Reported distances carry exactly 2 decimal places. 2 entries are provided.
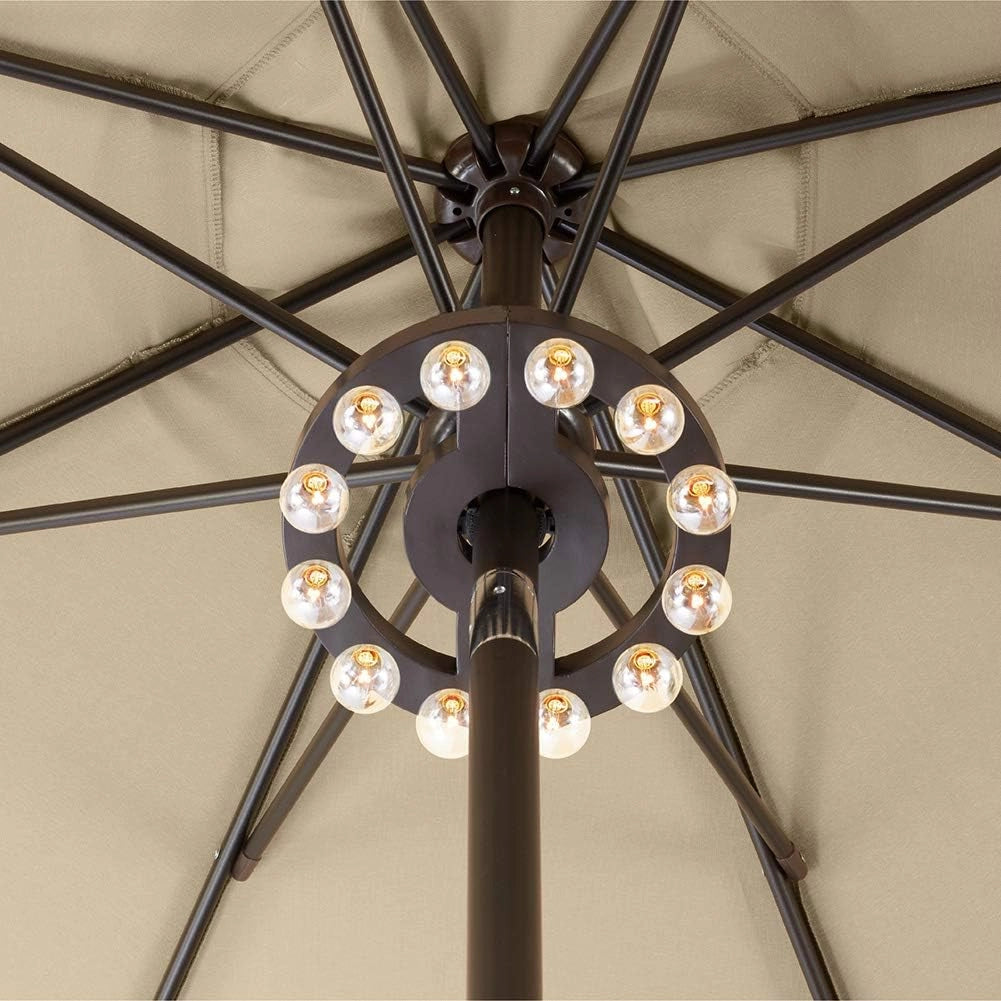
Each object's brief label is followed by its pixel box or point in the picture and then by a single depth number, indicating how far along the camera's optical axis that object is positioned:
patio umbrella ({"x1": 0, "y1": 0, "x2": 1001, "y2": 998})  4.14
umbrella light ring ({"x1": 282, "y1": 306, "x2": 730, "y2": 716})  3.18
